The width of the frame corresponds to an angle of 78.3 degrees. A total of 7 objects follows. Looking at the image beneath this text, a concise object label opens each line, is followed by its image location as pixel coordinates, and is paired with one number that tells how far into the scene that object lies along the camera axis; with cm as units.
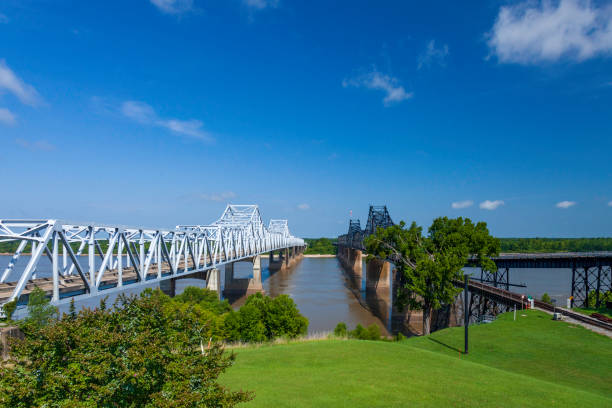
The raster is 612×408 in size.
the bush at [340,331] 3063
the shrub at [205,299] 3928
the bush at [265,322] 3219
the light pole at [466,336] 2216
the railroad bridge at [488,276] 3525
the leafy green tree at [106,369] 739
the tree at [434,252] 3250
